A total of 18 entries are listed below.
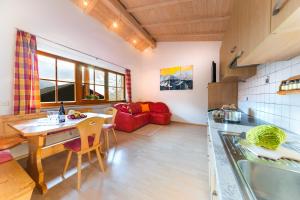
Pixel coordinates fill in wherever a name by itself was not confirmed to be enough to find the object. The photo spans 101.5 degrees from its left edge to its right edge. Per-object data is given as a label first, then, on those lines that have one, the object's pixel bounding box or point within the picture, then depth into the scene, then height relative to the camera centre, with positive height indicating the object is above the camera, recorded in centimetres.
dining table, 137 -52
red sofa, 383 -62
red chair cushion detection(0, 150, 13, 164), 131 -66
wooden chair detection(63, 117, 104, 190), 153 -57
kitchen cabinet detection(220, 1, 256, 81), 106 +64
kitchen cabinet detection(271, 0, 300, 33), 45 +33
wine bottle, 176 -28
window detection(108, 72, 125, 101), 438 +43
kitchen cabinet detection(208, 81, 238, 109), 320 +13
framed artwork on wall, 478 +83
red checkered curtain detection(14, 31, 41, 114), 208 +37
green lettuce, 73 -23
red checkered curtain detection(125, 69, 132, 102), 483 +60
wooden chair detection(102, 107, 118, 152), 250 -61
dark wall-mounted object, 347 +74
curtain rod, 247 +120
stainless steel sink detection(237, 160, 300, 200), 62 -43
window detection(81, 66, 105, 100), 348 +46
